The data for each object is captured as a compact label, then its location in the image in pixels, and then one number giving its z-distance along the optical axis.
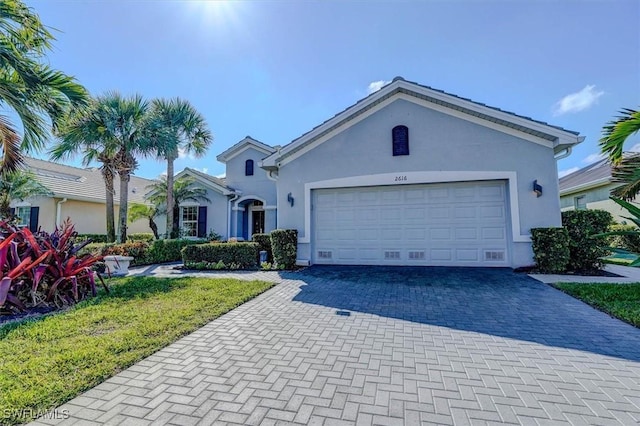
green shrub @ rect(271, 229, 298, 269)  10.23
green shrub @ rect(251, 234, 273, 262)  11.63
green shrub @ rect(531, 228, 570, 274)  8.04
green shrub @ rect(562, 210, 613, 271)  8.16
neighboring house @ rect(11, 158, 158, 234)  16.95
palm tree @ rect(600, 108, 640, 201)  6.88
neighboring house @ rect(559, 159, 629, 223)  15.37
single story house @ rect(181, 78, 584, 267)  8.88
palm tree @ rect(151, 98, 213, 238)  13.68
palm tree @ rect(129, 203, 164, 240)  17.42
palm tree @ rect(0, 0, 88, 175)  6.04
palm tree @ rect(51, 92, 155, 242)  12.30
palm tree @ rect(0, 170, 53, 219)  13.87
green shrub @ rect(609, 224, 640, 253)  9.86
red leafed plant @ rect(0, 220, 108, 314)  5.38
